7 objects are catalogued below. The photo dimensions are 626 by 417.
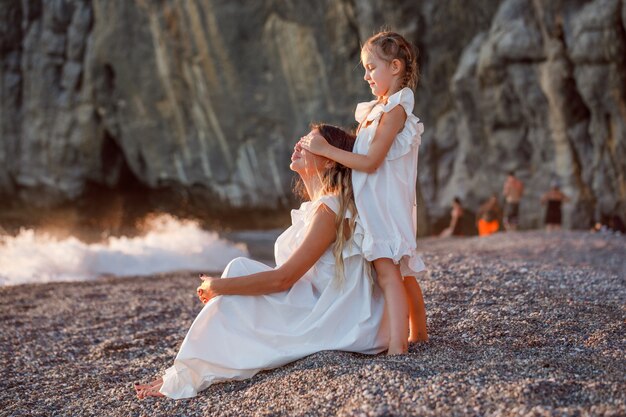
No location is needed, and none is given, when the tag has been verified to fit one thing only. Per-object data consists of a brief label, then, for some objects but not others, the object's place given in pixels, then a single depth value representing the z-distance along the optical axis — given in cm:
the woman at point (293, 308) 451
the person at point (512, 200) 1945
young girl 460
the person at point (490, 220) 1988
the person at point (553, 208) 1862
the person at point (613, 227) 1803
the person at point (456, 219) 2127
